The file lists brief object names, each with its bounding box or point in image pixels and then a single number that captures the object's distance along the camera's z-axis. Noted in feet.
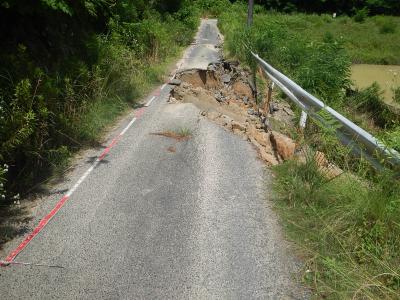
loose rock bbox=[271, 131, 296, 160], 21.62
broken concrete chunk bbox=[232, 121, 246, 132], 28.25
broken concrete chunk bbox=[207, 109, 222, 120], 30.62
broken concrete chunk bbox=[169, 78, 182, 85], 40.82
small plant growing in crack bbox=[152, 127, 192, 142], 26.62
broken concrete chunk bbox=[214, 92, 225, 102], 37.73
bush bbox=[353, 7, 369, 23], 202.08
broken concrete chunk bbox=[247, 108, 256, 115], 35.48
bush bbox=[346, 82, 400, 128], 41.47
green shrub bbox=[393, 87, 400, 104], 41.09
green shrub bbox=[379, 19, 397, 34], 174.40
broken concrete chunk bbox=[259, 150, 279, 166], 22.18
